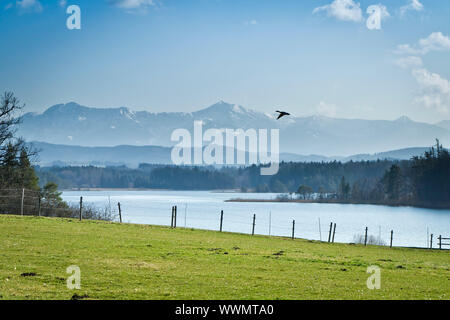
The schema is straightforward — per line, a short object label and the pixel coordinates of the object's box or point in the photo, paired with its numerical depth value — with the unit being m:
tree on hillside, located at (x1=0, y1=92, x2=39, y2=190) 64.31
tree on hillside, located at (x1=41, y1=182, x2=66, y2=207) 64.12
